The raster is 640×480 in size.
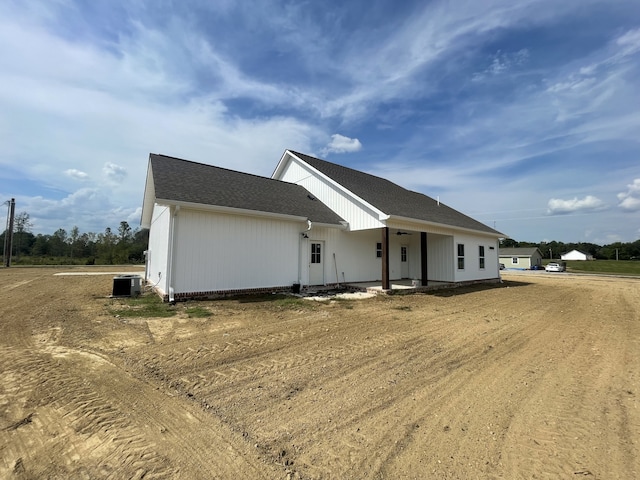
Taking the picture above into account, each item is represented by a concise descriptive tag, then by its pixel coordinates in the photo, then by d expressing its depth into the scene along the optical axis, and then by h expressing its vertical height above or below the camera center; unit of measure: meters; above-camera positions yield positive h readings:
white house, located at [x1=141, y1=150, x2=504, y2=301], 9.69 +1.12
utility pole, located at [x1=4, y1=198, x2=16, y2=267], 28.13 +1.91
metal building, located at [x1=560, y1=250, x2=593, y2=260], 89.96 +2.11
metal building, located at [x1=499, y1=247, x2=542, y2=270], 56.03 +0.79
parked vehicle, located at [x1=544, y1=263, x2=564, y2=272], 46.75 -0.77
